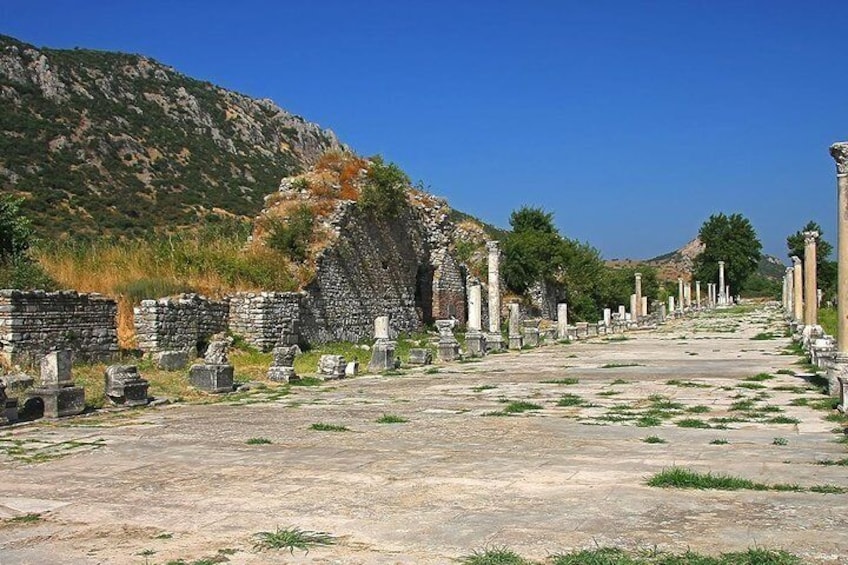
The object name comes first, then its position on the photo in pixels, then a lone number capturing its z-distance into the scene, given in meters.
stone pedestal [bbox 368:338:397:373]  21.53
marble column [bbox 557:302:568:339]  35.62
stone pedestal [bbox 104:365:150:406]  14.21
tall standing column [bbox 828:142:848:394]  14.37
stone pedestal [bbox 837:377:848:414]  11.66
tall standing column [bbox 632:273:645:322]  50.96
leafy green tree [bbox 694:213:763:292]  93.25
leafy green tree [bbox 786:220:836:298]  73.81
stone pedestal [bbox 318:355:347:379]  19.41
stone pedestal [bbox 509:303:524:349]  29.95
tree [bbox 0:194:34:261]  23.39
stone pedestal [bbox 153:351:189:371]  19.72
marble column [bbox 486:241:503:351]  30.08
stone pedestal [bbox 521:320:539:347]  31.88
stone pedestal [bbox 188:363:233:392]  16.44
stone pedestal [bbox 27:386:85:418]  12.84
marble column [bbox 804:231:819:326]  23.89
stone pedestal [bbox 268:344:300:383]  18.57
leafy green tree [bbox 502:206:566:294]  47.25
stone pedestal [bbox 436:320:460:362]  24.80
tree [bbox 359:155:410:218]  31.23
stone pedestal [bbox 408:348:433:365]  23.05
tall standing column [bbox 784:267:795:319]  42.31
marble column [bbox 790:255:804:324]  32.38
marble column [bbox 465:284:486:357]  26.55
